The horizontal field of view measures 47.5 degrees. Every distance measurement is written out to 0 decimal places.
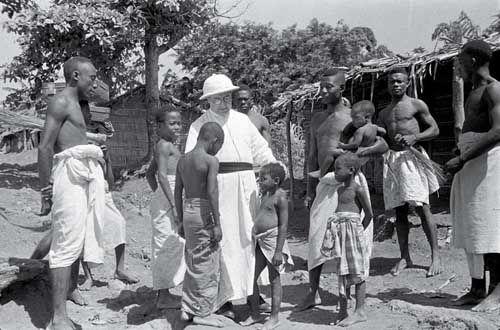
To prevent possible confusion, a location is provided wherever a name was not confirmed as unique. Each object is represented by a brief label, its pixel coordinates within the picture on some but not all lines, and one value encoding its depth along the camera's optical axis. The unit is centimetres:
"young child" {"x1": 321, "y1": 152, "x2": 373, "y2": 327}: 409
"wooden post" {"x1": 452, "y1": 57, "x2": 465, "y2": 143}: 736
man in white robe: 438
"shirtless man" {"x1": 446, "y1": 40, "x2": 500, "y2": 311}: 412
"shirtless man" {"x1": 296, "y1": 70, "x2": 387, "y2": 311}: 464
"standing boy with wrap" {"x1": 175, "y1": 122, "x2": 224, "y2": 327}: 409
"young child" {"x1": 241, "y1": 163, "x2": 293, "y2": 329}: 418
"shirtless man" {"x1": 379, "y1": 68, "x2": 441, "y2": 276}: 550
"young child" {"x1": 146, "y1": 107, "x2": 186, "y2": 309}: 468
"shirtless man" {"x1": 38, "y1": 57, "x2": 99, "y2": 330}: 403
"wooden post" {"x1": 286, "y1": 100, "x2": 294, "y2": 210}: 1032
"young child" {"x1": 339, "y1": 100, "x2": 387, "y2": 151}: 458
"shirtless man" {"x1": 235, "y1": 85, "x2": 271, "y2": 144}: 557
